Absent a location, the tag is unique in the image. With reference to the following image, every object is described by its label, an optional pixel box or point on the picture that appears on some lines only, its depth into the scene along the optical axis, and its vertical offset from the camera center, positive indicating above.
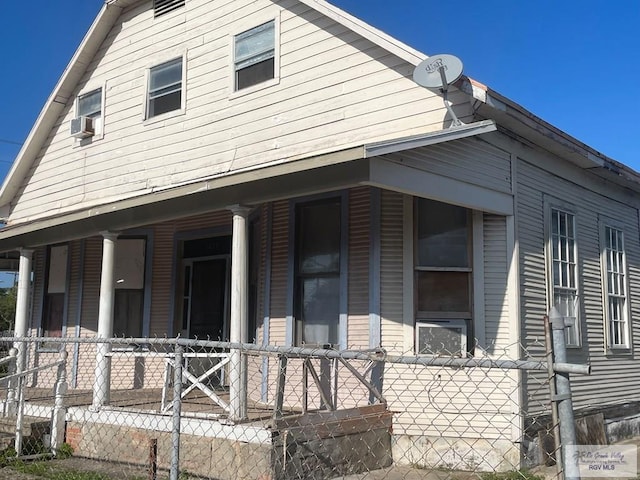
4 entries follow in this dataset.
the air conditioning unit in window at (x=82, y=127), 11.96 +3.59
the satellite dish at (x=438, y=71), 7.17 +2.85
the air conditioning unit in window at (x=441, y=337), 7.84 -0.05
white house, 7.78 +1.62
